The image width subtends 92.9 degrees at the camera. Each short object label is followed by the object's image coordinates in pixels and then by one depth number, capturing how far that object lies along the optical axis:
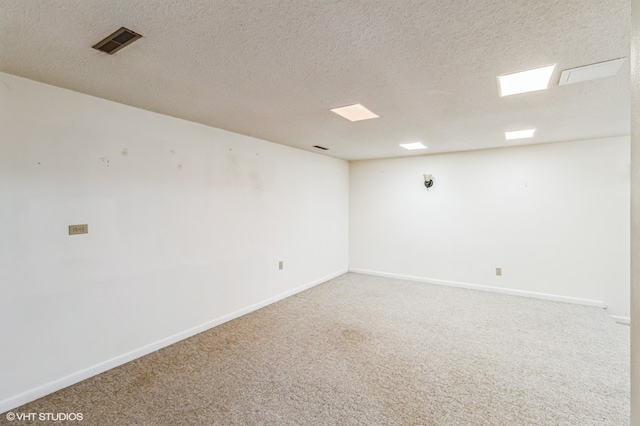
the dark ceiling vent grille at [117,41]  1.51
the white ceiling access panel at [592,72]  1.80
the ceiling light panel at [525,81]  1.94
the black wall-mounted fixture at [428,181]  5.08
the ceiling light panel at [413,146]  4.24
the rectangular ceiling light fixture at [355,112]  2.68
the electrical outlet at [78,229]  2.34
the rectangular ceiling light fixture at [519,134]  3.50
